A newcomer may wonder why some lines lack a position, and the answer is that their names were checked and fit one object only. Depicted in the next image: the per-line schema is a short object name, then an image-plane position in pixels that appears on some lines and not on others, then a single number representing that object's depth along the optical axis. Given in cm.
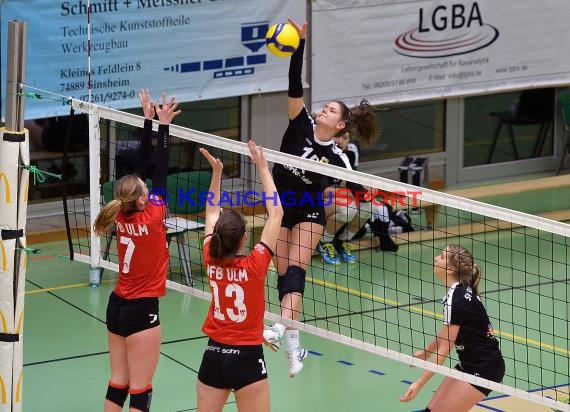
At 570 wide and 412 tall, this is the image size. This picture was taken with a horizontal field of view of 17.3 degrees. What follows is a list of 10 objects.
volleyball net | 1344
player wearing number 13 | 1137
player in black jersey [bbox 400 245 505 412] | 1256
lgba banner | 2321
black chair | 2716
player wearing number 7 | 1254
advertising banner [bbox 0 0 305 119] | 2044
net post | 1195
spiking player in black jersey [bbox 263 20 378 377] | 1392
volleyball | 1392
